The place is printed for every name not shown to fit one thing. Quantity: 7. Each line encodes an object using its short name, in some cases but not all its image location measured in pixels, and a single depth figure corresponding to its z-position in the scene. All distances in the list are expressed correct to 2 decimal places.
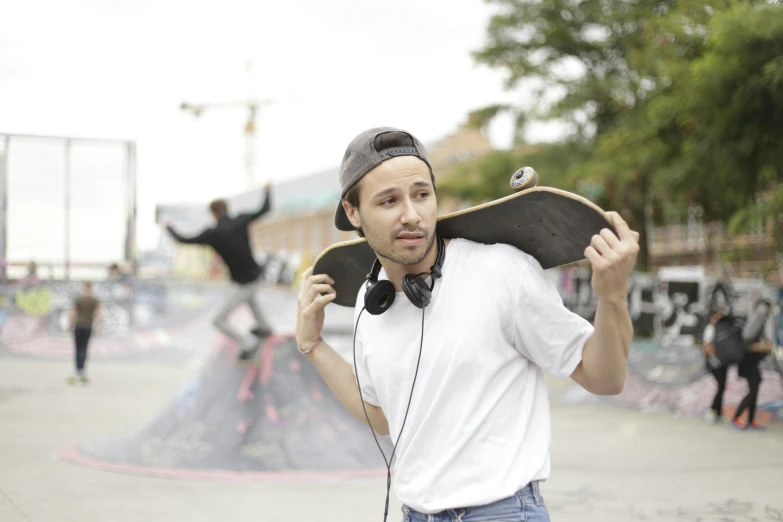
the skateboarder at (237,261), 8.48
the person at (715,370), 10.81
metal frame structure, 27.07
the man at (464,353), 1.92
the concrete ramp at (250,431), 7.63
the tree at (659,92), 9.47
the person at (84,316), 14.78
